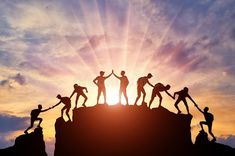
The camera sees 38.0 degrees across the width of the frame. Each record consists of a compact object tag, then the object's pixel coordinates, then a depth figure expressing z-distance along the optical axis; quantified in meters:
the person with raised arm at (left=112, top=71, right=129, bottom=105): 27.06
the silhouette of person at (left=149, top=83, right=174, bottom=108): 27.61
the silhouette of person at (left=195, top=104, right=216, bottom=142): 28.06
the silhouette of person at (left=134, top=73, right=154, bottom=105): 27.38
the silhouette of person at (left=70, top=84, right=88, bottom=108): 27.84
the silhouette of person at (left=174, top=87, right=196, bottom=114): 27.78
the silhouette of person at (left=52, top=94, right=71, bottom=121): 28.27
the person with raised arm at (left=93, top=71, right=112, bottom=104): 27.17
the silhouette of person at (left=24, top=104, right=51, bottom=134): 28.66
